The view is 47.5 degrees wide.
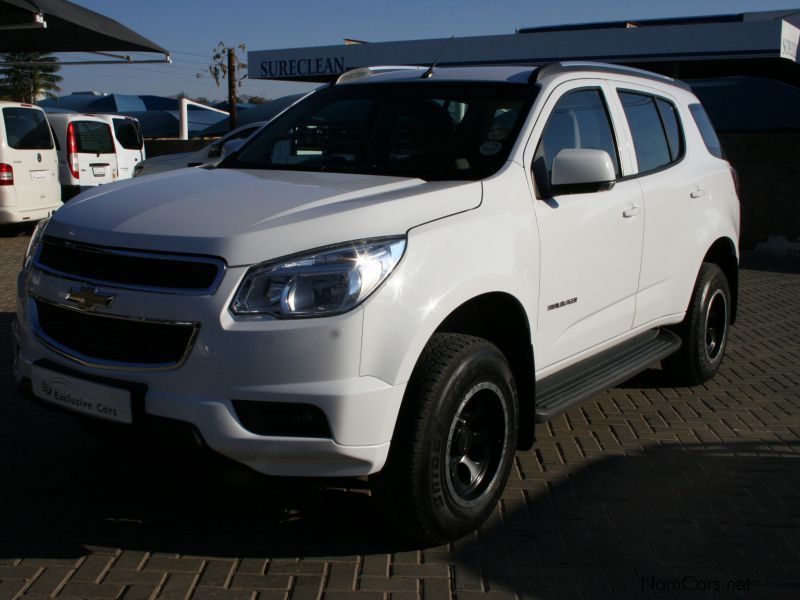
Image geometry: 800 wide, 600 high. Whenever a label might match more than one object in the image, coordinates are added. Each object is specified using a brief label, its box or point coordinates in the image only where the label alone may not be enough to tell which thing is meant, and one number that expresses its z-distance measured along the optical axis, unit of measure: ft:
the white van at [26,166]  41.22
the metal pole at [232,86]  102.96
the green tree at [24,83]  193.67
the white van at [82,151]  51.42
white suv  10.07
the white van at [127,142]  56.03
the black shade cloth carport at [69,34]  49.49
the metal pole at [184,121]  97.39
